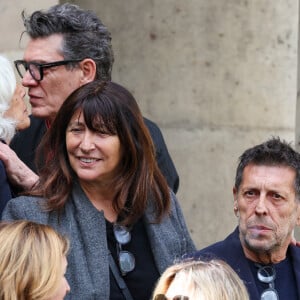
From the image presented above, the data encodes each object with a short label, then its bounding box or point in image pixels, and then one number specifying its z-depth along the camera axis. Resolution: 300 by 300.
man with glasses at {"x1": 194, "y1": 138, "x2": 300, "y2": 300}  9.54
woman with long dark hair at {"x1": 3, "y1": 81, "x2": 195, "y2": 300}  9.15
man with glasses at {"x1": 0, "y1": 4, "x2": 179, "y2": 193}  10.75
